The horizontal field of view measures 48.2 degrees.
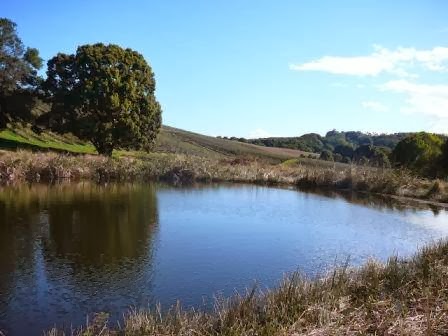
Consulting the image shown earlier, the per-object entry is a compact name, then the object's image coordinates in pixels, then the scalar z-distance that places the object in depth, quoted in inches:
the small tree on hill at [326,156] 2756.4
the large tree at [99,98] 1514.5
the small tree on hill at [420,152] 1547.7
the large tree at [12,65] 1550.2
